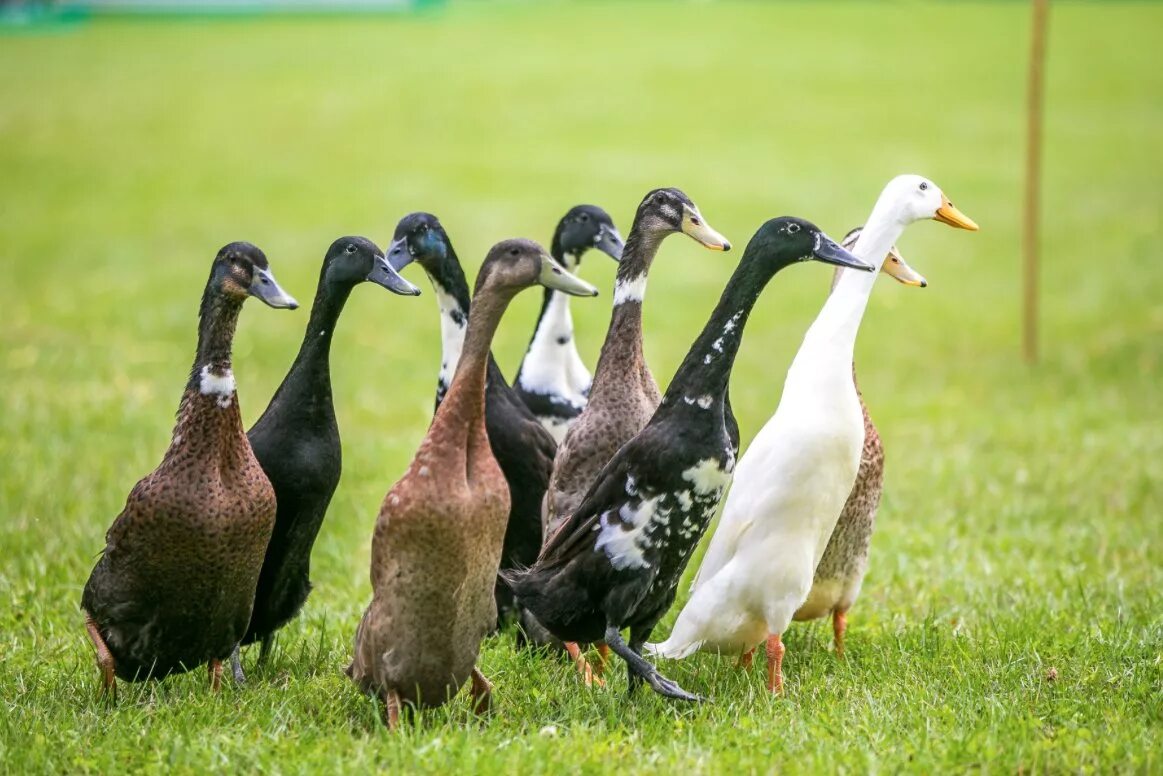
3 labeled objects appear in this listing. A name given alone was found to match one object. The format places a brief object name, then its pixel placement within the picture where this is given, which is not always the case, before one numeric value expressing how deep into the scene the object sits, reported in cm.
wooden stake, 2103
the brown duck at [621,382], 980
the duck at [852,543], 1017
